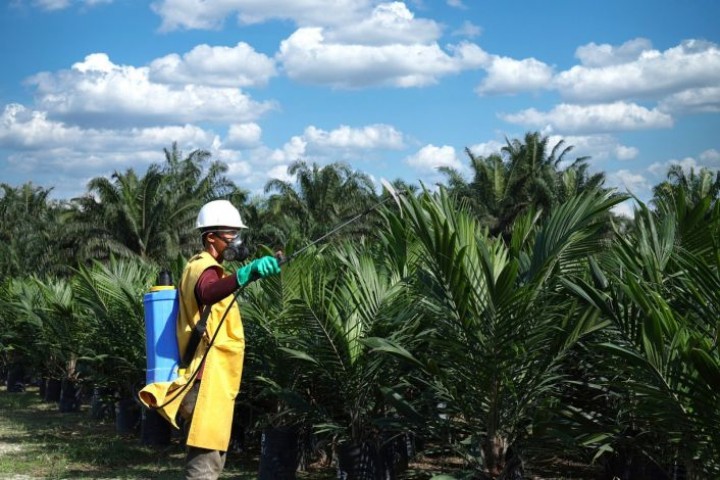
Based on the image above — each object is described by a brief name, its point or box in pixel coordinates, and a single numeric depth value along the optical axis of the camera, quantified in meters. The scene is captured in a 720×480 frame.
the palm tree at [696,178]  29.46
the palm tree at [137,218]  29.20
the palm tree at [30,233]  31.39
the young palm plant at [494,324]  4.79
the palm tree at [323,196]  32.25
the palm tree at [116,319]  9.35
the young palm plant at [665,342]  3.81
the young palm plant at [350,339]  6.16
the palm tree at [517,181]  29.67
